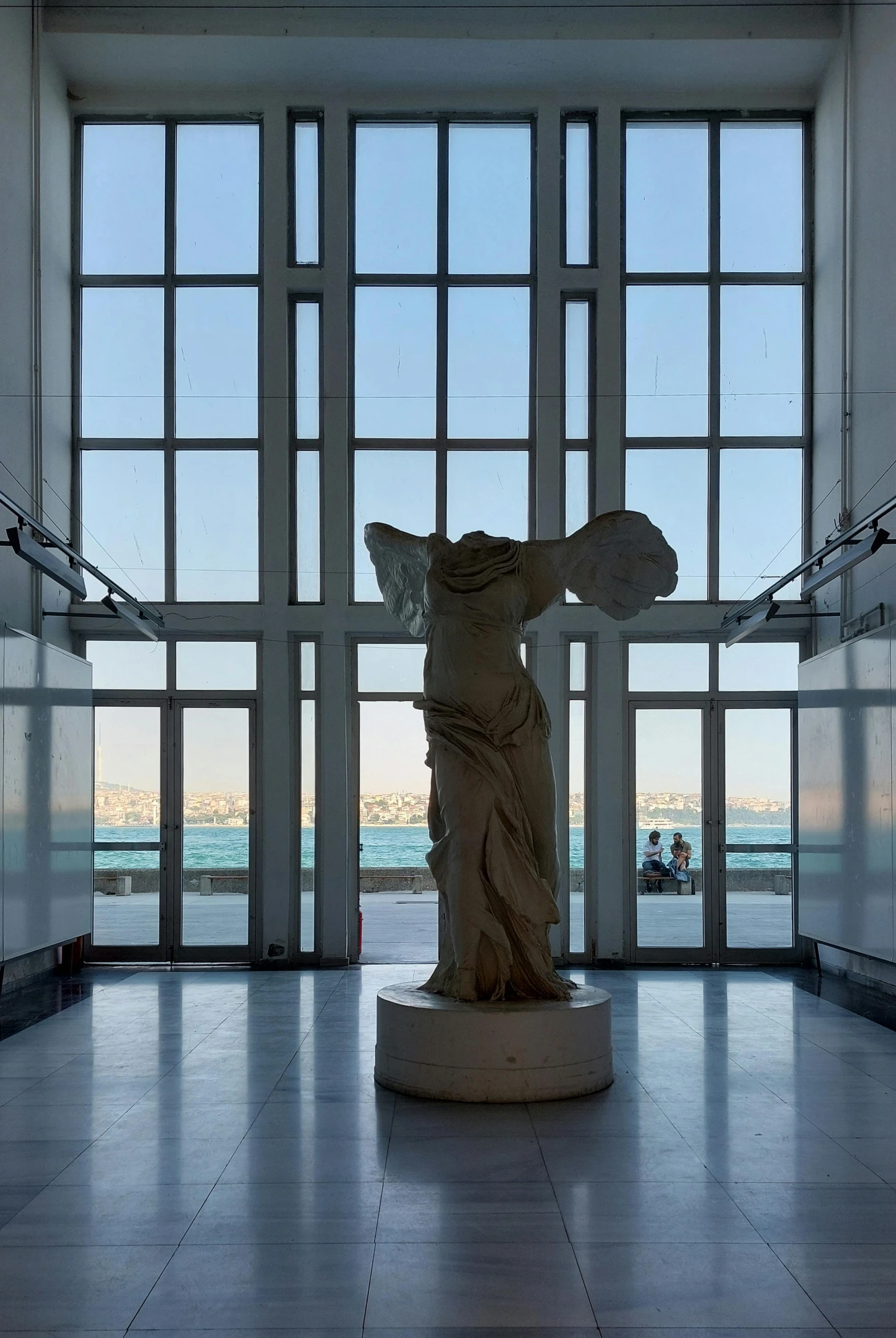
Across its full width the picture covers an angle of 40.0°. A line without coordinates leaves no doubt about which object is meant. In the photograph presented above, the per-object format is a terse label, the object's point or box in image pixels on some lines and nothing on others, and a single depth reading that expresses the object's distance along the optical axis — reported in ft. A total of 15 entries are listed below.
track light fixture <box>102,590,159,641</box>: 32.13
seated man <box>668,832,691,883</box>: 37.47
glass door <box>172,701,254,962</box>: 37.63
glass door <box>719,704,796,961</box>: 37.40
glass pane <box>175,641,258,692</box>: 38.01
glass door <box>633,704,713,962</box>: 37.19
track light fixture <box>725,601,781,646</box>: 32.37
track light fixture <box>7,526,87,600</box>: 25.76
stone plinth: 18.61
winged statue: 19.95
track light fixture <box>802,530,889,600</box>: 25.99
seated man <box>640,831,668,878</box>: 37.50
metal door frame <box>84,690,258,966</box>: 37.04
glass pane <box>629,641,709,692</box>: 38.14
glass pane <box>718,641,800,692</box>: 38.34
